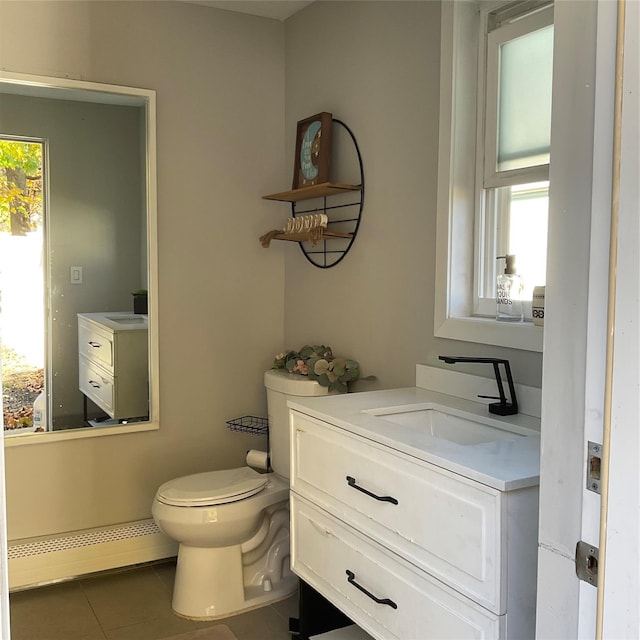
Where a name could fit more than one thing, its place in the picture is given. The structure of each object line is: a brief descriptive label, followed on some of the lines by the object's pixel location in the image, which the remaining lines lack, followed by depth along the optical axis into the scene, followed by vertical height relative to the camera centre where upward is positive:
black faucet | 1.92 -0.31
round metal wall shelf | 2.66 +0.25
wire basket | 3.06 -0.66
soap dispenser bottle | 2.06 -0.04
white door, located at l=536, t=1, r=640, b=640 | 0.77 -0.07
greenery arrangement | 2.64 -0.35
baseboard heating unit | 2.74 -1.13
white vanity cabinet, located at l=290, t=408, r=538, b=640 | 1.42 -0.62
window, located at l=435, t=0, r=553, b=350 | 2.04 +0.37
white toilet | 2.47 -0.92
